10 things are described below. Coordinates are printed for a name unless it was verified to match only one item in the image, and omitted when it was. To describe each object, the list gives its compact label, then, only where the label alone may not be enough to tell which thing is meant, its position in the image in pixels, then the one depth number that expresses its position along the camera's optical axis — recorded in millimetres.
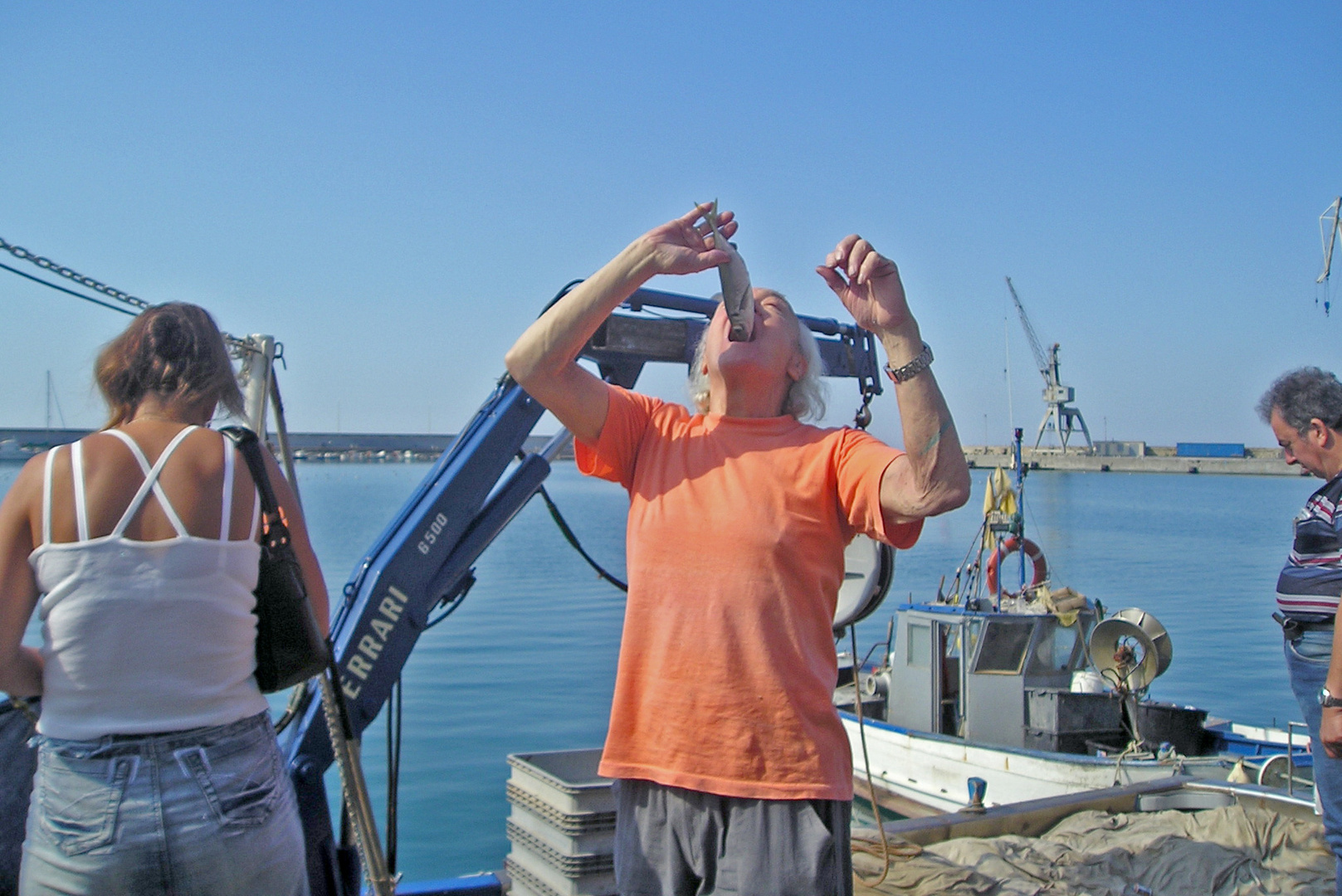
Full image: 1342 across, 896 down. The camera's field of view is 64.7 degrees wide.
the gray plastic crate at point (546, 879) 3377
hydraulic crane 3973
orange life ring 11172
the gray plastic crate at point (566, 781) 3395
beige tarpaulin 3842
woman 1715
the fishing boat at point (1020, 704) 9391
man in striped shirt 2848
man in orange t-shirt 1827
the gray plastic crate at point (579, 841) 3393
